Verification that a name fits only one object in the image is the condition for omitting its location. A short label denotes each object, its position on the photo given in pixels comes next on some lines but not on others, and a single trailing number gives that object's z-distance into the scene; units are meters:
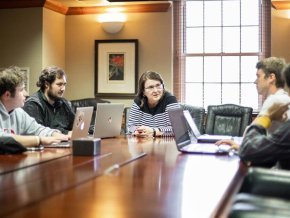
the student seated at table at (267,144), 2.18
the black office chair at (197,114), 4.80
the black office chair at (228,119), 5.04
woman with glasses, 4.03
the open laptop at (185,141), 2.76
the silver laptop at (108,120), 3.31
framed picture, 6.45
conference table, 1.34
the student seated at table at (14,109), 2.77
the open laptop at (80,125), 2.81
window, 6.31
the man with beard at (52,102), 3.85
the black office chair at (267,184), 1.98
